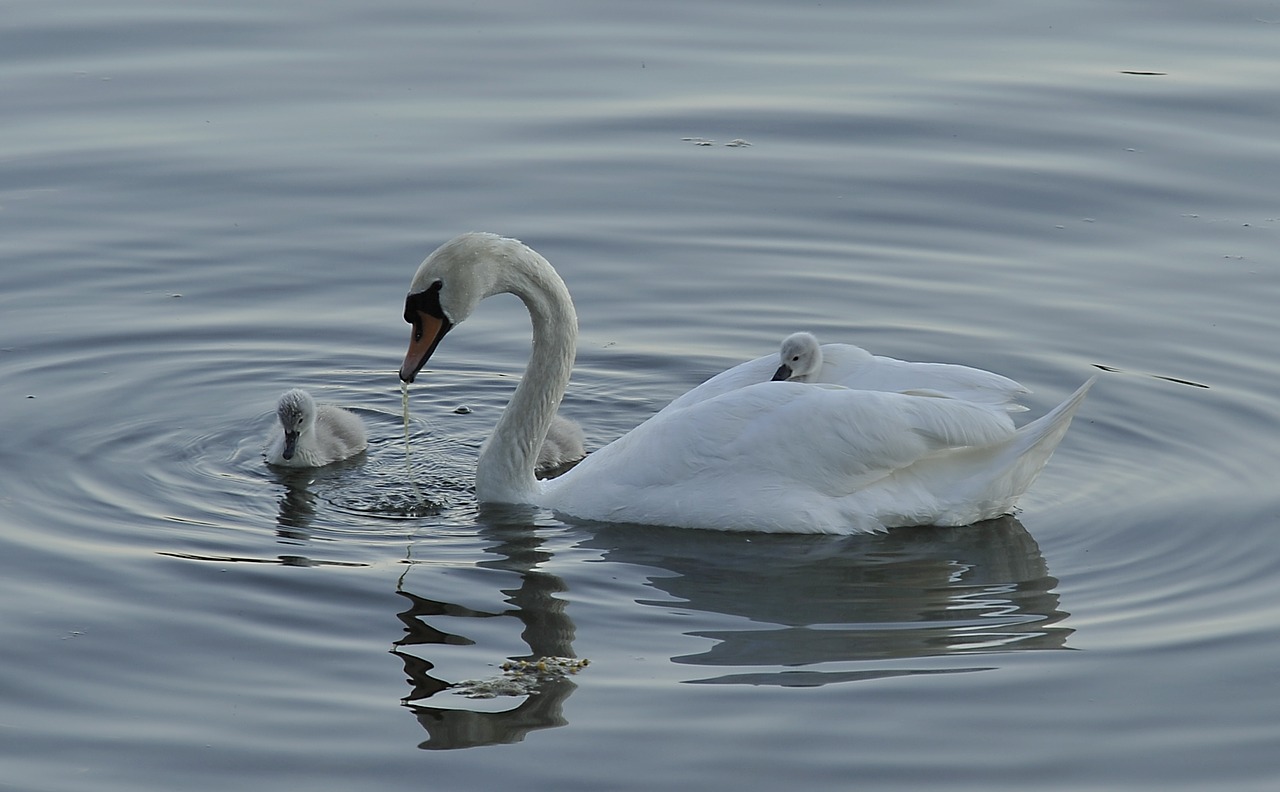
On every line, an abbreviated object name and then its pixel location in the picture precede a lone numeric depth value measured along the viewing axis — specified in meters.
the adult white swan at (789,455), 17.23
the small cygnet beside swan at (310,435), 19.20
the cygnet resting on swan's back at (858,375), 17.92
